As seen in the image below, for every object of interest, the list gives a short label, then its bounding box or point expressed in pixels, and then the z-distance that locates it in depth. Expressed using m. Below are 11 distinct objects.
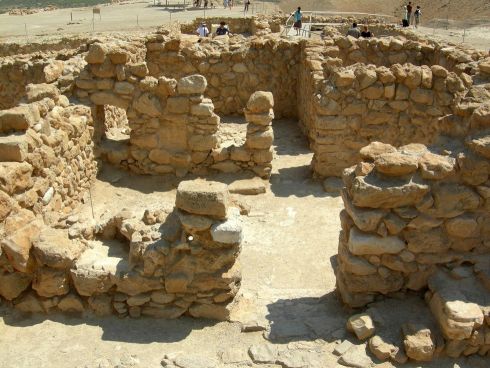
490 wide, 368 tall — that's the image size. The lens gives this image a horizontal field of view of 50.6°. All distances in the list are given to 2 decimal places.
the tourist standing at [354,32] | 18.23
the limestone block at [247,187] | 10.01
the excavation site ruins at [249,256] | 5.16
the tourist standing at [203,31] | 21.11
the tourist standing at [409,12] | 28.28
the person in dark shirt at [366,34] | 18.11
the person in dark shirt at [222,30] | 20.52
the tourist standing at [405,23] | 24.38
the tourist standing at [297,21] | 23.17
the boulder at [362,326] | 5.16
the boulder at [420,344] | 4.89
